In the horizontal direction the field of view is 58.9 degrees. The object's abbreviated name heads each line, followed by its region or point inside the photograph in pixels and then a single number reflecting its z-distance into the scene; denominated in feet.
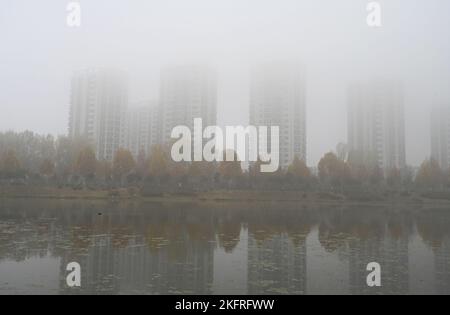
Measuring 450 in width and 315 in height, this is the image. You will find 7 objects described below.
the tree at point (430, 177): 261.85
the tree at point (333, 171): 242.78
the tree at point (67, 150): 264.87
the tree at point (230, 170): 236.63
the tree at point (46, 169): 231.71
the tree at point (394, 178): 257.71
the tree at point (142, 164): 232.53
